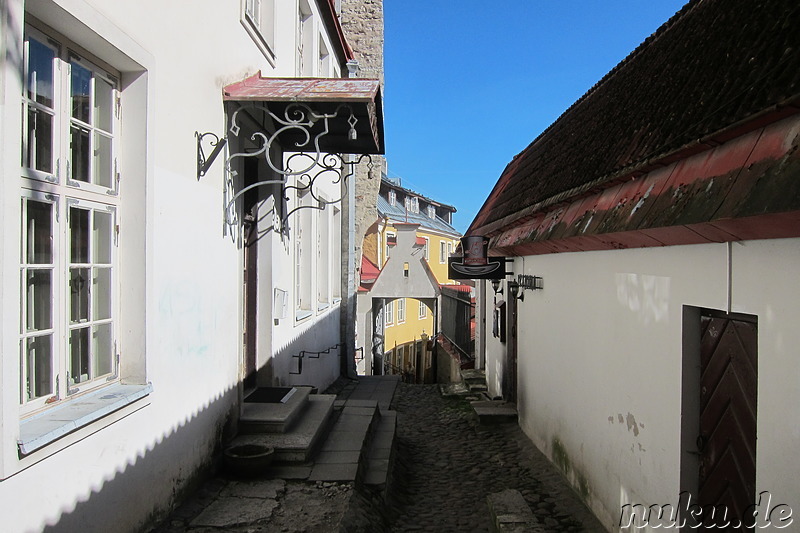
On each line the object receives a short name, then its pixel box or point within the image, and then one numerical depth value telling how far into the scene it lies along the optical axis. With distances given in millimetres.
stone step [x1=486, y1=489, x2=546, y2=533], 4940
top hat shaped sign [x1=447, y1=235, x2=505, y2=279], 8984
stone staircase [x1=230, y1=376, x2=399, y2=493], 5352
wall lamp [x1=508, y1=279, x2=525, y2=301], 8569
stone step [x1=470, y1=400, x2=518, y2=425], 9484
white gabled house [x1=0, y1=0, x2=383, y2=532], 2795
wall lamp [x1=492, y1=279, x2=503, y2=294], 10881
